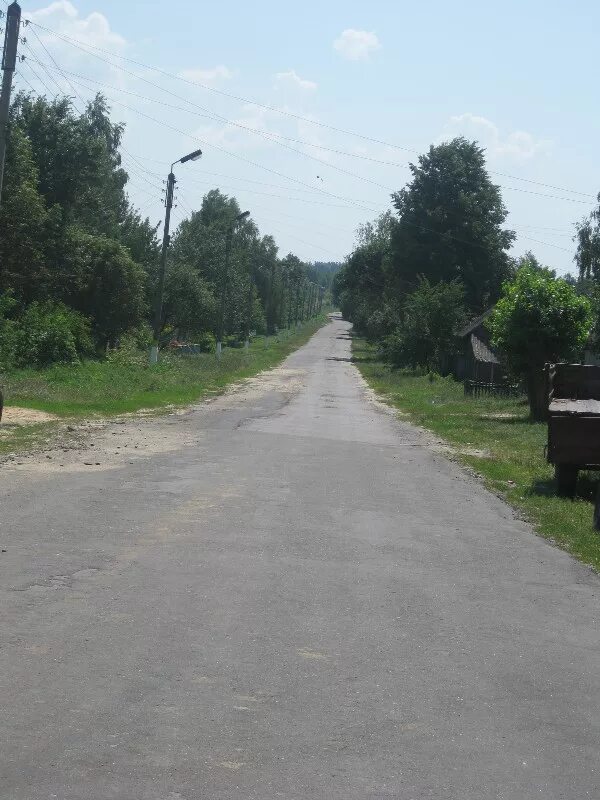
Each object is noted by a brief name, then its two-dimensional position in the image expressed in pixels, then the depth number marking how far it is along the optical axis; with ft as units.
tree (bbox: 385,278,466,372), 181.57
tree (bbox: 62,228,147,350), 143.84
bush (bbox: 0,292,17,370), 104.27
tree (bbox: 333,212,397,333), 294.46
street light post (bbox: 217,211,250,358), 186.91
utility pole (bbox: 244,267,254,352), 253.65
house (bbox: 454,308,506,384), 158.30
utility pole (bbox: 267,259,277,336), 380.25
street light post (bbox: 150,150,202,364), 133.11
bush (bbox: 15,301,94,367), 108.88
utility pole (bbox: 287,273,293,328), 441.44
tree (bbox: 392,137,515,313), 212.64
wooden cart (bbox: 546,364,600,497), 45.14
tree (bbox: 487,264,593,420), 90.58
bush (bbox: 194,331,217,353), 239.71
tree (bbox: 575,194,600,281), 181.78
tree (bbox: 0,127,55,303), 118.32
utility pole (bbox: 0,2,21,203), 61.36
